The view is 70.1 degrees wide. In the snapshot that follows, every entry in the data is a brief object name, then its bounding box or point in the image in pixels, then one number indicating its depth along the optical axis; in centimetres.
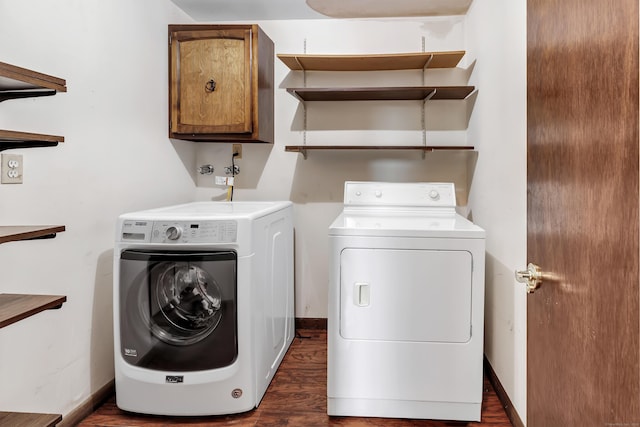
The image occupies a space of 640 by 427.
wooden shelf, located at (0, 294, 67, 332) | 117
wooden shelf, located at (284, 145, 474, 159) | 272
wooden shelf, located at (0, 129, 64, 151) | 112
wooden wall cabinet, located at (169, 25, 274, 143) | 268
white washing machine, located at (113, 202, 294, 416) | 196
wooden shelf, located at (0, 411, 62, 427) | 128
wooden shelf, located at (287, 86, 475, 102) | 262
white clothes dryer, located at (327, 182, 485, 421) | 192
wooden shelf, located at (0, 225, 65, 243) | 112
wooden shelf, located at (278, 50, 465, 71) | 269
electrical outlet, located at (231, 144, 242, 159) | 312
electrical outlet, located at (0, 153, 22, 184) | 159
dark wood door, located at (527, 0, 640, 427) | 64
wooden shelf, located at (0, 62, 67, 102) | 109
